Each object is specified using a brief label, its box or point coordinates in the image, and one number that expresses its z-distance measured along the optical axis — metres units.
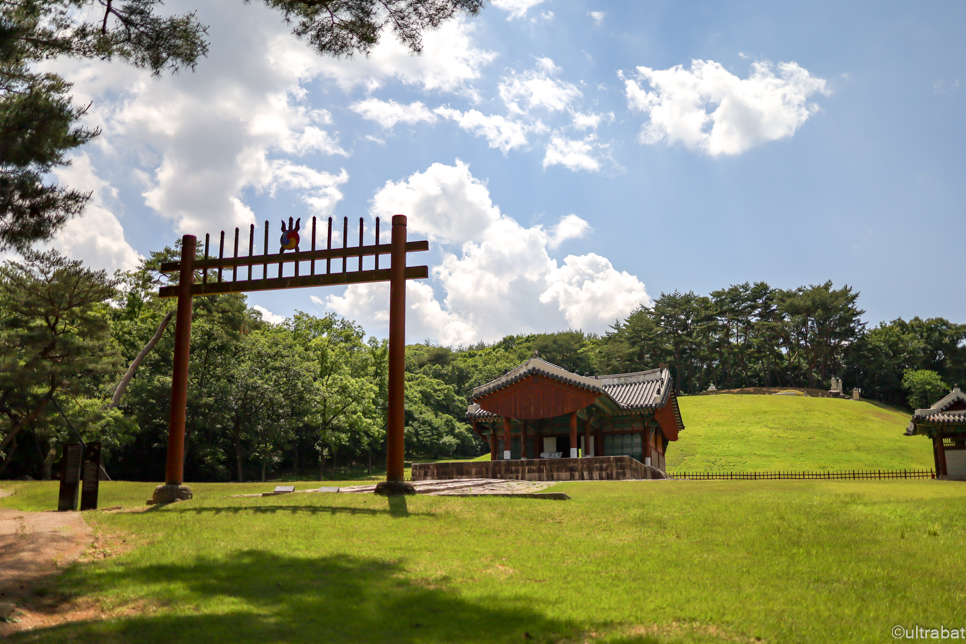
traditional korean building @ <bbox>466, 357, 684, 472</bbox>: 26.88
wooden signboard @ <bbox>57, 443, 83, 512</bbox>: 12.83
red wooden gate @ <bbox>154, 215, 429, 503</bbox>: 12.73
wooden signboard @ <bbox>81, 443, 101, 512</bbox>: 13.16
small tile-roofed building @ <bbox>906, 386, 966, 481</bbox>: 28.61
